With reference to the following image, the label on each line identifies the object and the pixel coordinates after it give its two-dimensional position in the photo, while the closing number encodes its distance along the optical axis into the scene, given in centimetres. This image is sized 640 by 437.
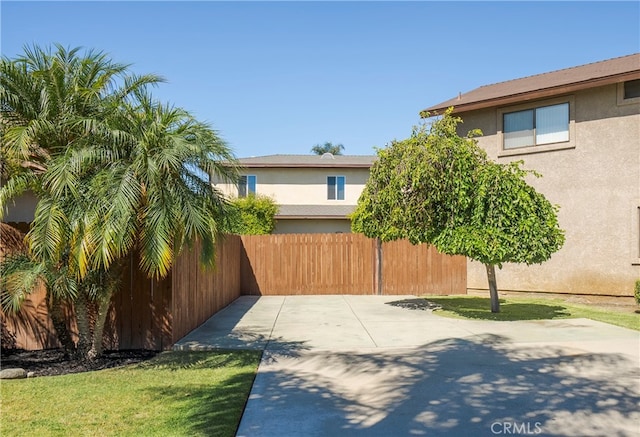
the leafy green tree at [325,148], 6979
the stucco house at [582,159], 1502
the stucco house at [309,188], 2742
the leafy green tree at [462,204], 1155
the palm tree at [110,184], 663
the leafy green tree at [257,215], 2398
